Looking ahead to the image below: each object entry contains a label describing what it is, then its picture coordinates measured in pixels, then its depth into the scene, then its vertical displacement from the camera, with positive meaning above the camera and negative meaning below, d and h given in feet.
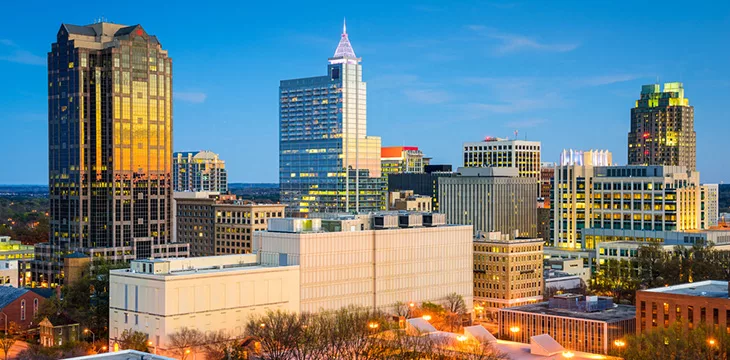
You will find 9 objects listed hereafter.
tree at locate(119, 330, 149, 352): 436.76 -64.79
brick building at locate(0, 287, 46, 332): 547.08 -62.52
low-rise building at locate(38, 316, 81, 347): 498.28 -69.70
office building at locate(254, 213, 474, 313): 524.11 -37.28
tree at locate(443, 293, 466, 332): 560.20 -68.33
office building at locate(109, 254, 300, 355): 453.99 -49.55
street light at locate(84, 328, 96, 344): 498.28 -70.93
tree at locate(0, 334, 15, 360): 452.84 -69.09
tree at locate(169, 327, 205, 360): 447.01 -66.04
